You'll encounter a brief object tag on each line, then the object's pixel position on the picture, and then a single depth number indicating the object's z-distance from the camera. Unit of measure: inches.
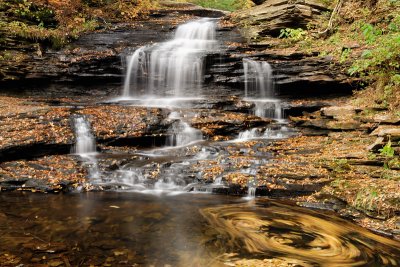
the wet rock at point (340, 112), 383.9
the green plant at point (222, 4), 1002.1
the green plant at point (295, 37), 436.8
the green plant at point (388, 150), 206.4
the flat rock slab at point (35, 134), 328.2
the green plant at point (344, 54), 316.3
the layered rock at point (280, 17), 585.6
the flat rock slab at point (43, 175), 282.4
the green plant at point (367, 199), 222.1
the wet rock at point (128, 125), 380.2
